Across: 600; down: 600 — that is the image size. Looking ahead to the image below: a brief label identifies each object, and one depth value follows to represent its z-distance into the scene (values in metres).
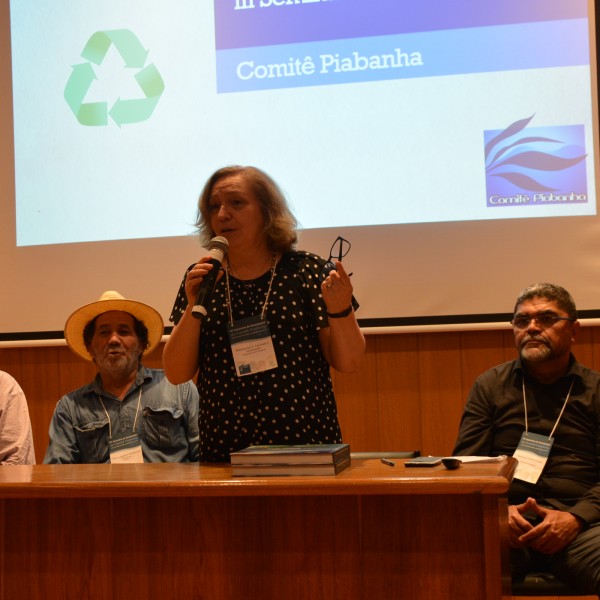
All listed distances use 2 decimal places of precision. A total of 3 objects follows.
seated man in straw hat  2.96
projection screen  3.35
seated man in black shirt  2.50
